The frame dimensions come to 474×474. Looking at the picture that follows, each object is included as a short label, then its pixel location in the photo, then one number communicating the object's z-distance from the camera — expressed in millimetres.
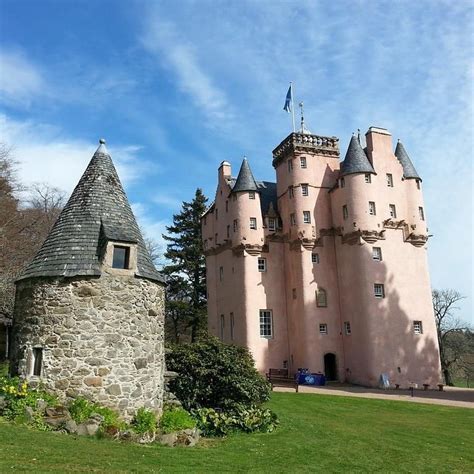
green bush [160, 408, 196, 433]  12963
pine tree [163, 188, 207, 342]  43875
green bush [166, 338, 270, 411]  15977
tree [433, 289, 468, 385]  44025
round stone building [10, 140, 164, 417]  12242
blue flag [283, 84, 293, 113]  38625
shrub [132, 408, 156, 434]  12250
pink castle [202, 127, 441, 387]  31969
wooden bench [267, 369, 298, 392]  29250
